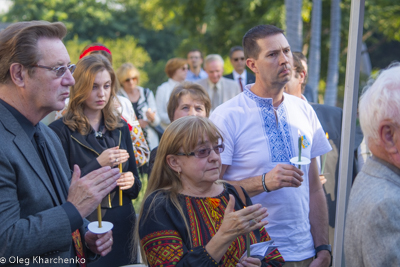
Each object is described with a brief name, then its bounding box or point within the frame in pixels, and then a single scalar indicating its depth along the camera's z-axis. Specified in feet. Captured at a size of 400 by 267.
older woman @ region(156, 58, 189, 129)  23.56
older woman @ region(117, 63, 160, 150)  20.57
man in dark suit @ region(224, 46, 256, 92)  24.91
